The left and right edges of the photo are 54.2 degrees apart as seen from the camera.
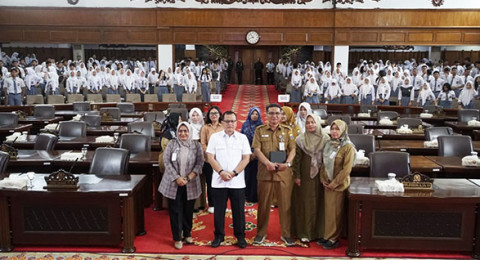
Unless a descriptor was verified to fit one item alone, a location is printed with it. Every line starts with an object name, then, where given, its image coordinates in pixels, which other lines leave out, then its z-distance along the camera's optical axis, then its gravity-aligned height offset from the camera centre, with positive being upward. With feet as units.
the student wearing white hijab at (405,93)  50.01 -1.39
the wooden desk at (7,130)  29.07 -3.28
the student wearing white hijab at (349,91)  50.57 -1.22
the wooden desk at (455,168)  20.03 -3.72
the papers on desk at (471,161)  20.20 -3.46
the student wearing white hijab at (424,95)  46.80 -1.48
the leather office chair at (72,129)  27.30 -2.96
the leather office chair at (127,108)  39.24 -2.47
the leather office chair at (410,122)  30.17 -2.68
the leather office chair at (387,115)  33.58 -2.52
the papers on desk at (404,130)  28.30 -3.01
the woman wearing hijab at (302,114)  23.04 -1.73
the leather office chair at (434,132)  26.05 -2.88
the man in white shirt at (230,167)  16.81 -3.14
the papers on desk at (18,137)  25.68 -3.27
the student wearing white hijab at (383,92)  48.93 -1.26
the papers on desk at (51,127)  29.78 -3.11
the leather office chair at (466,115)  35.32 -2.59
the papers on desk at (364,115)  37.22 -2.77
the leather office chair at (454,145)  23.09 -3.19
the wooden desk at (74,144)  24.80 -3.49
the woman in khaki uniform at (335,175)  16.52 -3.39
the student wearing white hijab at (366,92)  50.19 -1.36
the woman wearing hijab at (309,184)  17.26 -3.92
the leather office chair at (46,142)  23.91 -3.27
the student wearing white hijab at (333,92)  51.37 -1.35
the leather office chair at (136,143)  23.06 -3.16
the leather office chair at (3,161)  19.08 -3.38
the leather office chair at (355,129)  27.07 -2.83
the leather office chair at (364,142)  22.68 -3.01
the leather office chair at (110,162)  19.36 -3.46
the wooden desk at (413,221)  16.03 -4.85
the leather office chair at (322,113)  34.33 -2.45
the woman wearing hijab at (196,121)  21.75 -2.00
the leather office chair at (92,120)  30.68 -2.73
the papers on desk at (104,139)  25.13 -3.28
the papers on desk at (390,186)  16.42 -3.72
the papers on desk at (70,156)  21.09 -3.54
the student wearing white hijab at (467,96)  45.85 -1.52
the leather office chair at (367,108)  39.93 -2.40
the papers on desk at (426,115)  37.28 -2.76
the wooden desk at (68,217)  16.31 -4.87
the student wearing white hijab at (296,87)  56.95 -0.93
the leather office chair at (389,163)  19.08 -3.41
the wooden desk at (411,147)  24.06 -3.45
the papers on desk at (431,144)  24.50 -3.32
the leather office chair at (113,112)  34.12 -2.45
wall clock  61.05 +5.46
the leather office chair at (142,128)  26.58 -2.80
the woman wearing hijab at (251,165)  22.03 -4.10
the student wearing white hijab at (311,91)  51.03 -1.25
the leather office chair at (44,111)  35.47 -2.50
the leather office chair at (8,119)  30.96 -2.74
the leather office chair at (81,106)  39.04 -2.32
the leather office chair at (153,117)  31.65 -2.60
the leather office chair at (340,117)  30.12 -2.47
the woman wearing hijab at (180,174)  16.84 -3.41
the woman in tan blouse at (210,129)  20.99 -2.24
